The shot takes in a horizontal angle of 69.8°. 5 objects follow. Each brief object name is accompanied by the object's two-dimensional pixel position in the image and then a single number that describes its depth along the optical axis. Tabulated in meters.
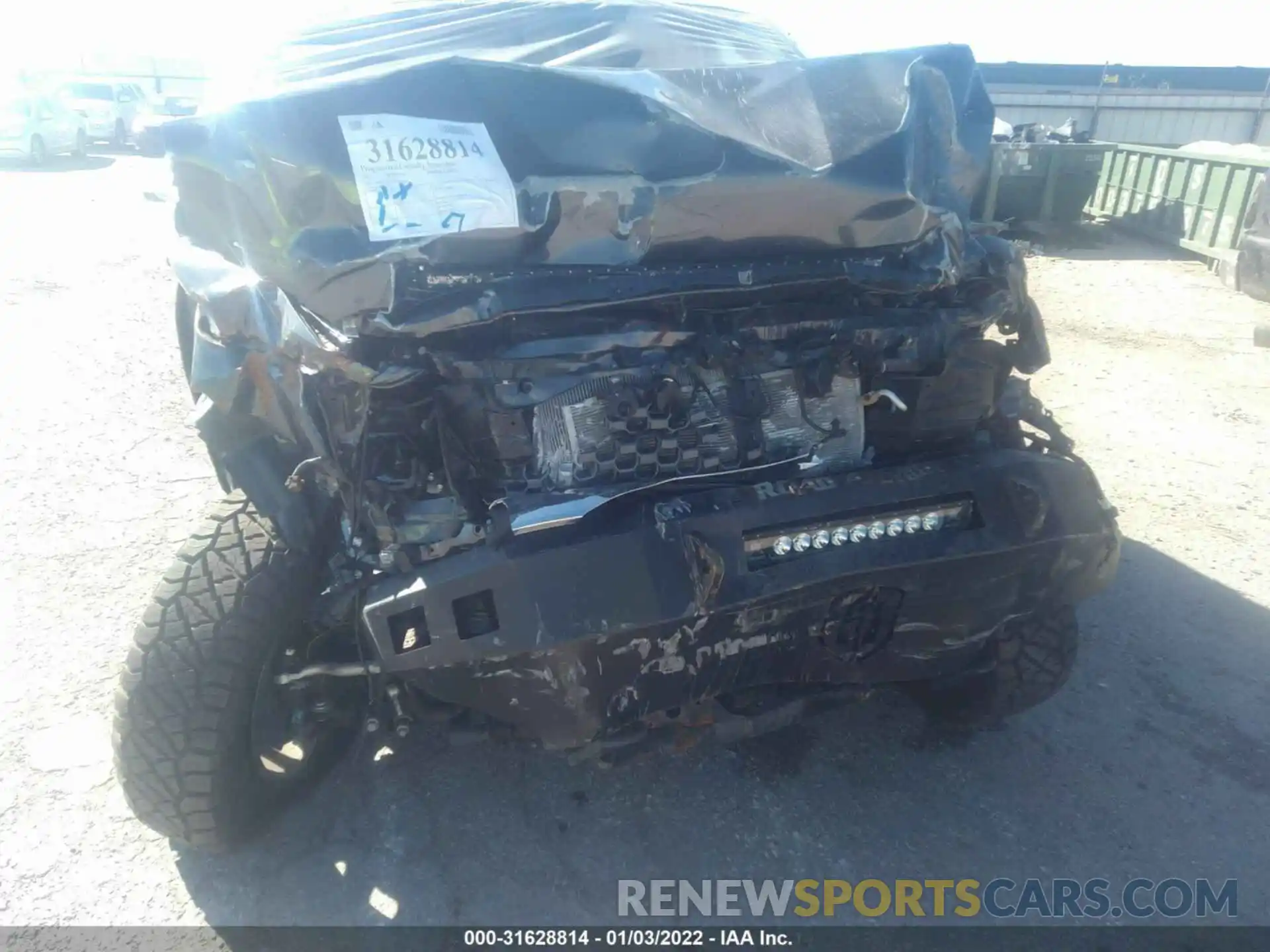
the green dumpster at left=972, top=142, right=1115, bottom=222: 12.59
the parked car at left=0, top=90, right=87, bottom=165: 17.53
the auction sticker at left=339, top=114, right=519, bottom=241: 2.23
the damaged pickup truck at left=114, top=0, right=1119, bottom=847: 2.19
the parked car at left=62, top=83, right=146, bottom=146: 21.00
